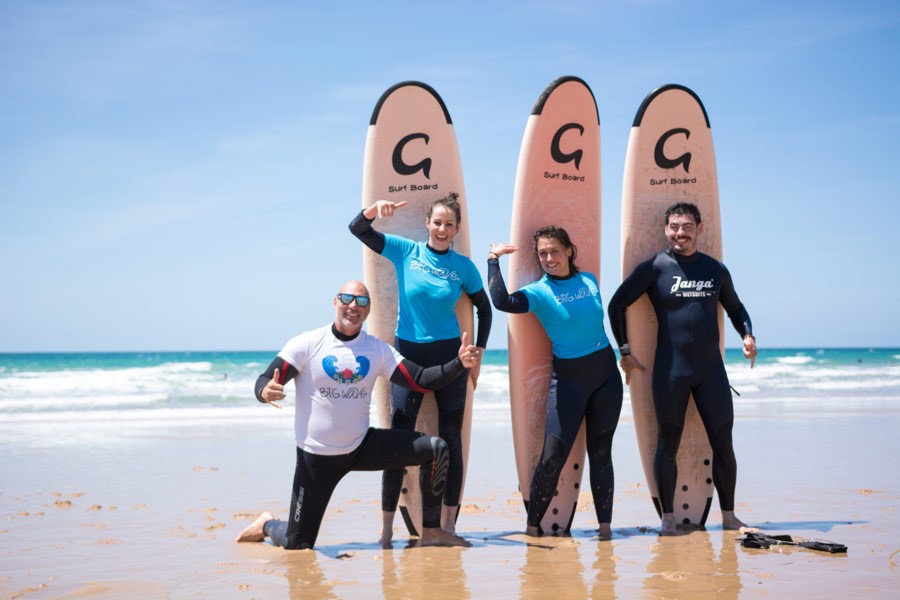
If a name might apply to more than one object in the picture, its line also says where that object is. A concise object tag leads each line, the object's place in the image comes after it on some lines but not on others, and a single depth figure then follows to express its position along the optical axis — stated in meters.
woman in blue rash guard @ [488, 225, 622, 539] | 4.39
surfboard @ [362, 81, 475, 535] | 4.91
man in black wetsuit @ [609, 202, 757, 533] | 4.55
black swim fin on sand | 3.89
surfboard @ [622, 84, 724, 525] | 4.95
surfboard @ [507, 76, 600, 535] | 4.83
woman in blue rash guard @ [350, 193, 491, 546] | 4.27
